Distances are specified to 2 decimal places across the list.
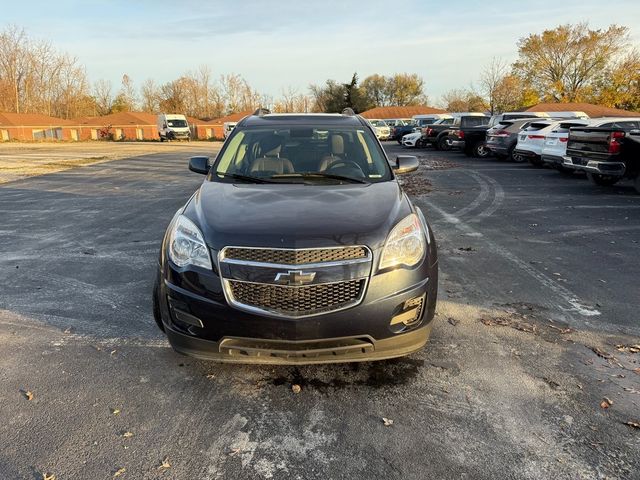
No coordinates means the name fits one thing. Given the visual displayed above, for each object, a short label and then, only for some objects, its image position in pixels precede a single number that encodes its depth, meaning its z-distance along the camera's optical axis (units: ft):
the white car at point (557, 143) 45.09
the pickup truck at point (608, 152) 33.45
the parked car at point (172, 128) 165.99
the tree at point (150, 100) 294.66
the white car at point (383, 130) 129.59
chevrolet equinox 8.93
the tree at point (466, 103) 215.72
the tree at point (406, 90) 312.29
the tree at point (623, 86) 182.29
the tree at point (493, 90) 195.83
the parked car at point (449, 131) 76.28
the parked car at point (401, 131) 116.88
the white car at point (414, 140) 95.98
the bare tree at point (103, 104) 286.38
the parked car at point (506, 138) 60.77
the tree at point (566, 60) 196.65
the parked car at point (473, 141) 73.02
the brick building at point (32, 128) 187.84
